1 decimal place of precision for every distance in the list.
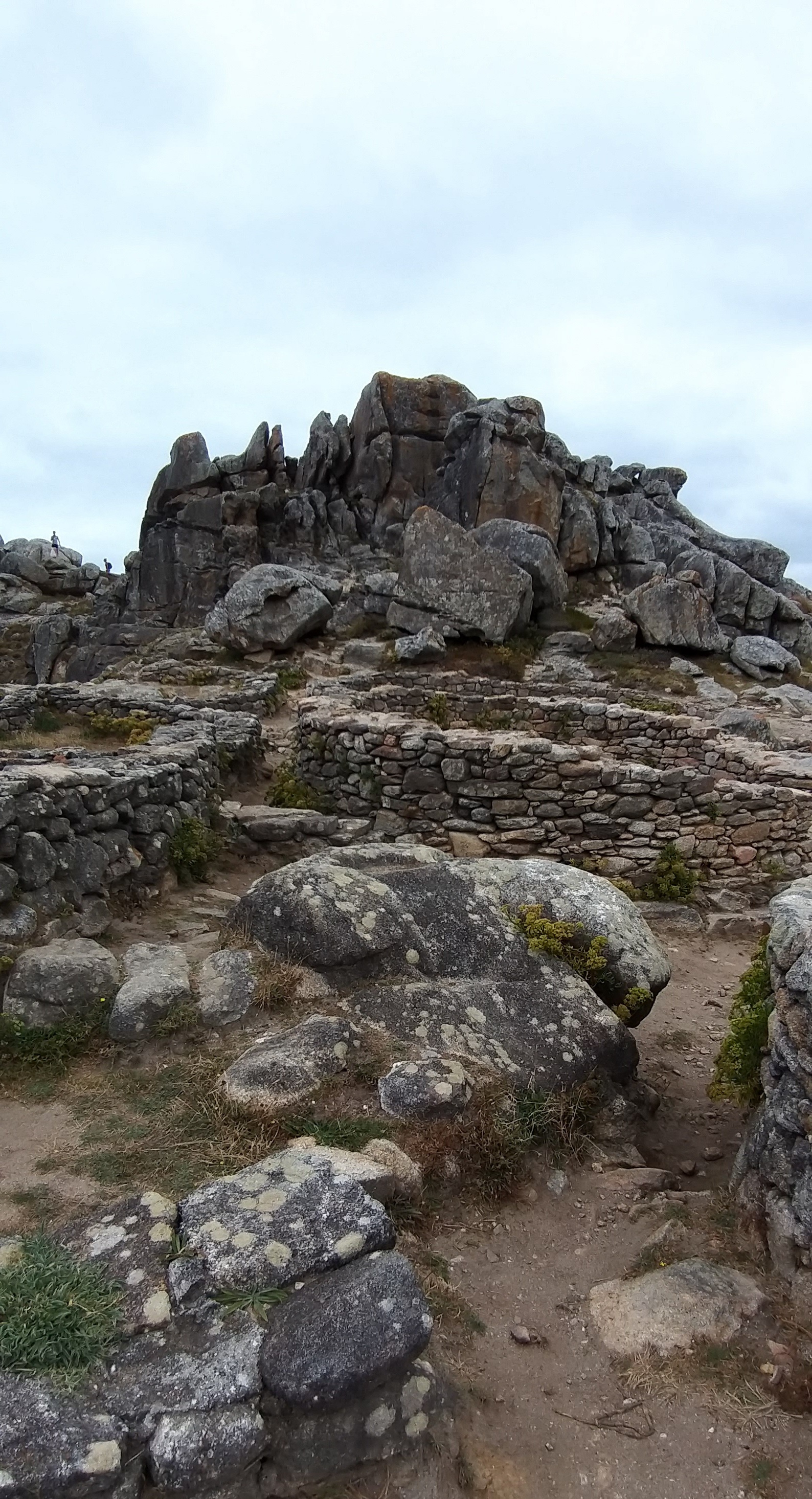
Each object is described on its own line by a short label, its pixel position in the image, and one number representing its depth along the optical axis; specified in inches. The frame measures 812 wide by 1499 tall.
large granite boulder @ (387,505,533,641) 1222.9
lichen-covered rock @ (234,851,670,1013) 255.6
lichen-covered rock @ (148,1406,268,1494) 116.7
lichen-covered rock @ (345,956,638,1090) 226.1
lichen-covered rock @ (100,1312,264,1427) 122.8
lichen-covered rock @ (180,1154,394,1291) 145.0
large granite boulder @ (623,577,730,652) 1277.1
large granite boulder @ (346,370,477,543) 1732.3
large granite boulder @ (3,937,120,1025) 231.5
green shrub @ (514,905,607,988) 259.6
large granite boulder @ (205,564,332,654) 1198.3
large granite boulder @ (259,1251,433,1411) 128.2
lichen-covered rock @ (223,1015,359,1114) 201.9
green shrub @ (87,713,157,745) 737.0
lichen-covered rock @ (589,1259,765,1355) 155.7
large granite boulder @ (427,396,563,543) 1569.9
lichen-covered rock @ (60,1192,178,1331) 136.9
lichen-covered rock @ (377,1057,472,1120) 202.1
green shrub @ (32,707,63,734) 751.1
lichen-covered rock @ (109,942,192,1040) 228.4
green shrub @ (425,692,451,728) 759.1
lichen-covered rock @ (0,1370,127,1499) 111.1
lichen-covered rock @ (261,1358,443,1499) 124.8
